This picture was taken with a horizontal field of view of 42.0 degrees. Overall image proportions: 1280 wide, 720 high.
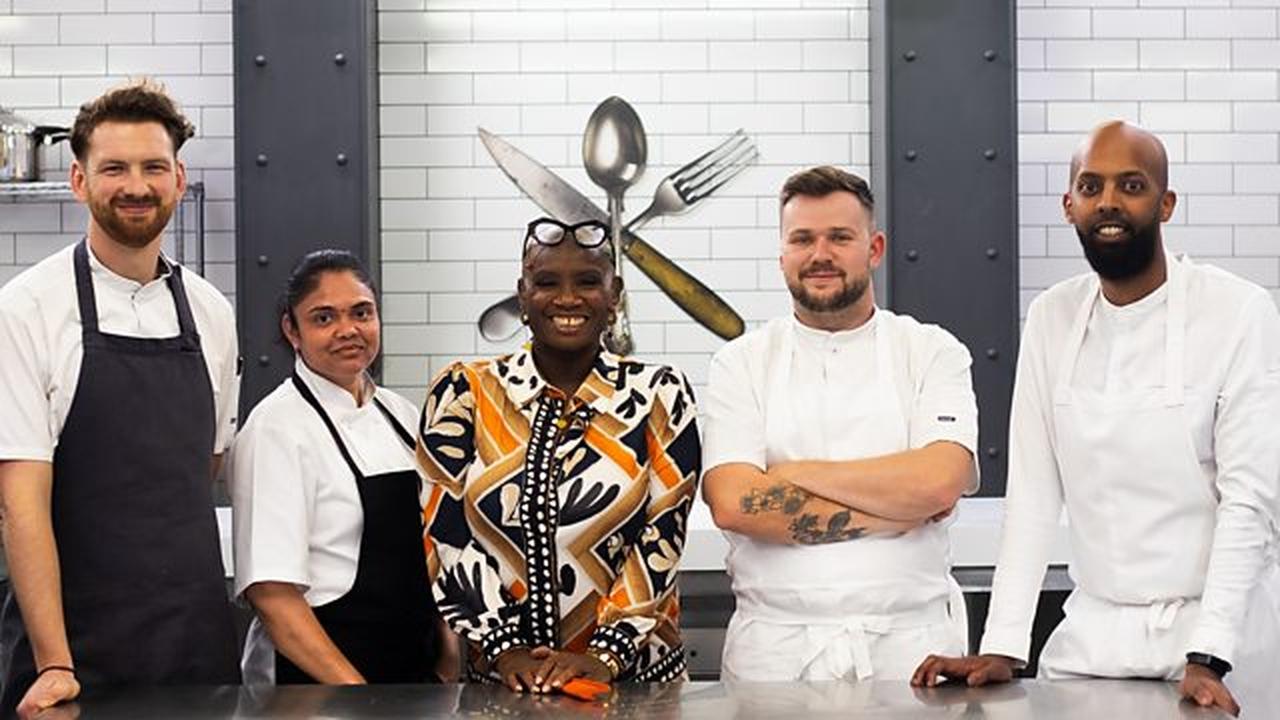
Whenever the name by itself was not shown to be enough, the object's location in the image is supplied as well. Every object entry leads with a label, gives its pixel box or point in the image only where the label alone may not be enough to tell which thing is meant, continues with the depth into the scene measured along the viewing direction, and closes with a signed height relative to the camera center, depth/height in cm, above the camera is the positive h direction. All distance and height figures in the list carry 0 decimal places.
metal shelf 539 +60
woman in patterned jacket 278 -19
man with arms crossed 292 -16
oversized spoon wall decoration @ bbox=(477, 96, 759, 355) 580 +65
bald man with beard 267 -14
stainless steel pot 542 +76
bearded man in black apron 275 -11
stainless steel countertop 234 -48
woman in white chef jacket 297 -25
